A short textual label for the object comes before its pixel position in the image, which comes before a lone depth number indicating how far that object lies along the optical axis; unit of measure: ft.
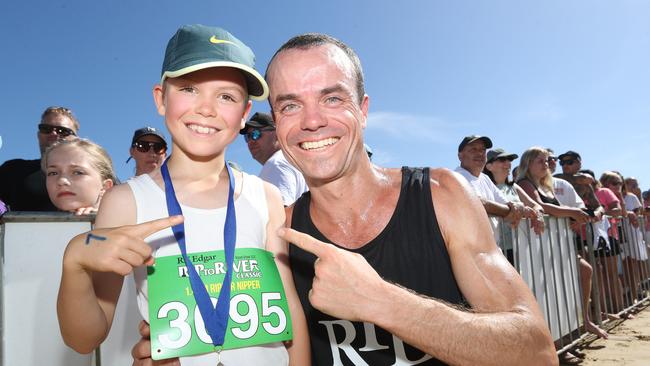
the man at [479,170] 16.55
